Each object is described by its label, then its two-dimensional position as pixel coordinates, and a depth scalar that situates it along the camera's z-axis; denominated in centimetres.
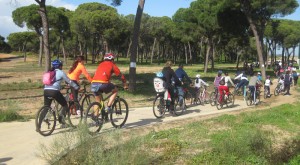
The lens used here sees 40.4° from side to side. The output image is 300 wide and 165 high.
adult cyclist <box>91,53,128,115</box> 913
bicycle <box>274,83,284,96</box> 2286
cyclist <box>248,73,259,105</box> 1723
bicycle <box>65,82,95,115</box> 1025
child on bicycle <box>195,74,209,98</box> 1643
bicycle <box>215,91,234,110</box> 1544
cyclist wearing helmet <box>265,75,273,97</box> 2091
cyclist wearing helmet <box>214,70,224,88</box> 1700
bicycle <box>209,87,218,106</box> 1611
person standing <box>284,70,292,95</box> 2211
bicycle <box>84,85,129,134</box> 881
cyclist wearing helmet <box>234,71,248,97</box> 1927
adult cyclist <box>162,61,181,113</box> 1232
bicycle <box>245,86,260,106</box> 1731
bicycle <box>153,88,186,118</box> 1215
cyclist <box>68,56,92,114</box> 1024
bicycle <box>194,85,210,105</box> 1661
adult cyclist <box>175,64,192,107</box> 1384
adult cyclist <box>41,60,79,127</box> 880
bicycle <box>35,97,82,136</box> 855
